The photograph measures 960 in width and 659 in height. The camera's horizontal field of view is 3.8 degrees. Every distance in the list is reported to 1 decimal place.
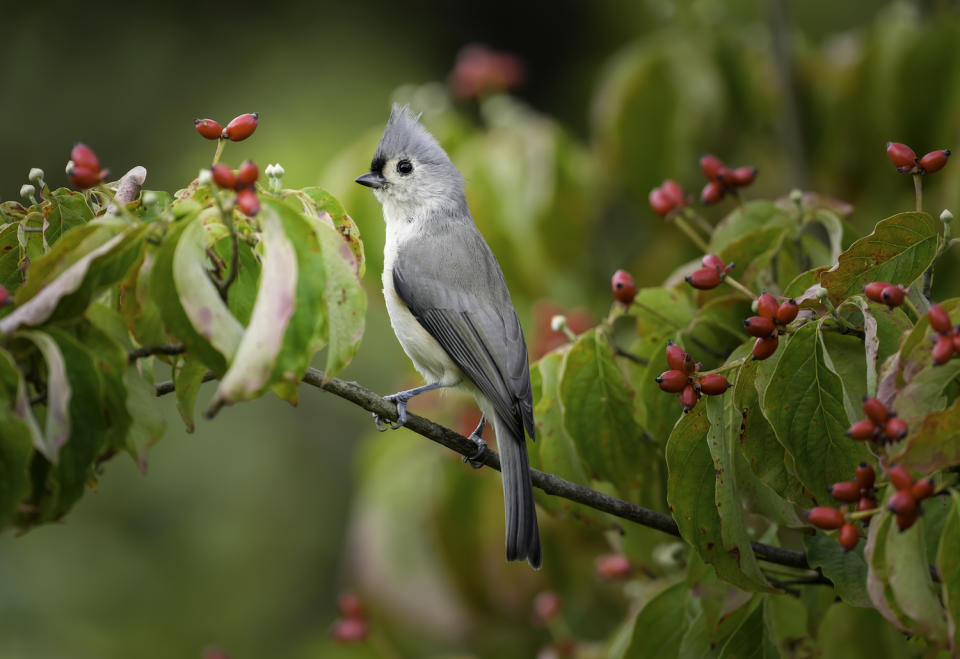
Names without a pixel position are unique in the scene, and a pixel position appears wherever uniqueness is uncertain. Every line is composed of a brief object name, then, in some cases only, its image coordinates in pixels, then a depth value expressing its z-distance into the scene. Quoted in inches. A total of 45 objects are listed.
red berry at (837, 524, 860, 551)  187.1
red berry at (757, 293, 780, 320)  188.0
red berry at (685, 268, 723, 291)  189.4
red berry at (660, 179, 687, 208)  193.3
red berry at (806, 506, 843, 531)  187.4
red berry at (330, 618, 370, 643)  197.0
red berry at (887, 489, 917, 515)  185.8
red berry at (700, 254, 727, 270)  189.6
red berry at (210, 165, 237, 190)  186.9
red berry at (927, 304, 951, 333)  186.4
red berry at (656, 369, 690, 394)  188.6
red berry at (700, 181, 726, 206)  192.9
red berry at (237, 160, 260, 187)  187.0
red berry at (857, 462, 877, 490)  187.0
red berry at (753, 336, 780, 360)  187.9
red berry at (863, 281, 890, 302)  187.7
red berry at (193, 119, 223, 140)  189.1
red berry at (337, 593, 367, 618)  197.3
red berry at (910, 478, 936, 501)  185.9
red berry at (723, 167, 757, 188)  192.9
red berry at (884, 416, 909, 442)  186.3
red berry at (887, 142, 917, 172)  189.2
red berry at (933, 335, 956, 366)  186.3
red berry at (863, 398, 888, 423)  186.4
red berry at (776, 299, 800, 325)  187.9
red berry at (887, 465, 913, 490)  185.9
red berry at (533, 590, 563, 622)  196.5
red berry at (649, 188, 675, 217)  193.3
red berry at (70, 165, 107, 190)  187.3
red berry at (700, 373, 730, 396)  188.5
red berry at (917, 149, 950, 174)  189.1
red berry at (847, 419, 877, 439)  186.5
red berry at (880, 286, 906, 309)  187.5
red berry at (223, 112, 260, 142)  189.0
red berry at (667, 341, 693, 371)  188.6
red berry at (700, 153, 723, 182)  193.0
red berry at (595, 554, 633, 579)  194.1
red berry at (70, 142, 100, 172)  187.3
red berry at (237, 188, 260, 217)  186.5
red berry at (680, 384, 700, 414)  188.6
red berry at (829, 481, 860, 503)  187.0
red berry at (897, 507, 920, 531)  185.9
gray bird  192.2
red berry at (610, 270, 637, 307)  191.1
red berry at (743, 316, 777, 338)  187.7
